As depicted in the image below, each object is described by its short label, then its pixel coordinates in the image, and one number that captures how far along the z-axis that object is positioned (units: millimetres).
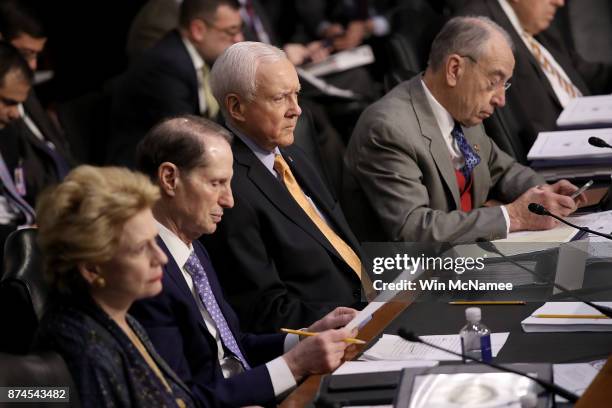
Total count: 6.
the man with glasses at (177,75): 10023
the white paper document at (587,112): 8508
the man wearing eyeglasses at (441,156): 7023
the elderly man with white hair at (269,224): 6078
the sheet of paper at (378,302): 5227
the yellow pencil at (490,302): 5684
